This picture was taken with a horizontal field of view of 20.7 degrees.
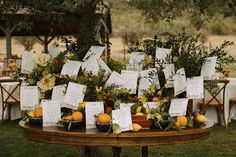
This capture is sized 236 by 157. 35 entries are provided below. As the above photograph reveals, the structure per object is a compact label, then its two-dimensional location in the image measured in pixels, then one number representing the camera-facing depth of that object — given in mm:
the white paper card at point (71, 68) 3864
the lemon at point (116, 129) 3422
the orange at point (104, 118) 3486
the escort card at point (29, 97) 3925
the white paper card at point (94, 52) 4020
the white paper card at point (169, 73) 3762
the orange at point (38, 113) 3751
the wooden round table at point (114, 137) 3411
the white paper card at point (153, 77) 3828
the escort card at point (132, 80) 3853
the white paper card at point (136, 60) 4109
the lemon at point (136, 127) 3504
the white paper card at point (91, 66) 3900
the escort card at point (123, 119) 3479
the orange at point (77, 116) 3563
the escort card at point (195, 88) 3654
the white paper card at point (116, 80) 3814
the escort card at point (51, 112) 3683
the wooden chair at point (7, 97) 8883
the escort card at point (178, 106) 3656
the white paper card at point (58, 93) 3801
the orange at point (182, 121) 3570
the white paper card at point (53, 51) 4186
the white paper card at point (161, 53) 3906
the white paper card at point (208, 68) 3787
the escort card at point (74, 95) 3674
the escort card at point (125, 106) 3545
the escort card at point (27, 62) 4070
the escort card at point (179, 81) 3685
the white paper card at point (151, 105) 3672
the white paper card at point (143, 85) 3869
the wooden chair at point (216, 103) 8580
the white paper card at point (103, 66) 4009
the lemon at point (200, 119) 3752
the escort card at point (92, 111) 3595
